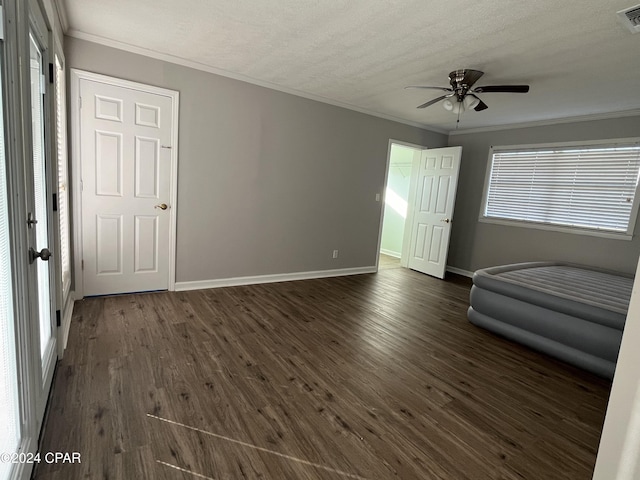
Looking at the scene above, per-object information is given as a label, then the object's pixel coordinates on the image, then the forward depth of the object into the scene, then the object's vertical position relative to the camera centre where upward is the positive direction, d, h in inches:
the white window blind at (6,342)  44.1 -23.9
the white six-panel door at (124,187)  125.3 -2.6
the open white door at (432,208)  207.2 -1.4
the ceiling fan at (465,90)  117.0 +43.5
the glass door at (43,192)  71.9 -4.3
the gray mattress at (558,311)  101.1 -32.4
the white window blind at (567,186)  161.2 +16.7
